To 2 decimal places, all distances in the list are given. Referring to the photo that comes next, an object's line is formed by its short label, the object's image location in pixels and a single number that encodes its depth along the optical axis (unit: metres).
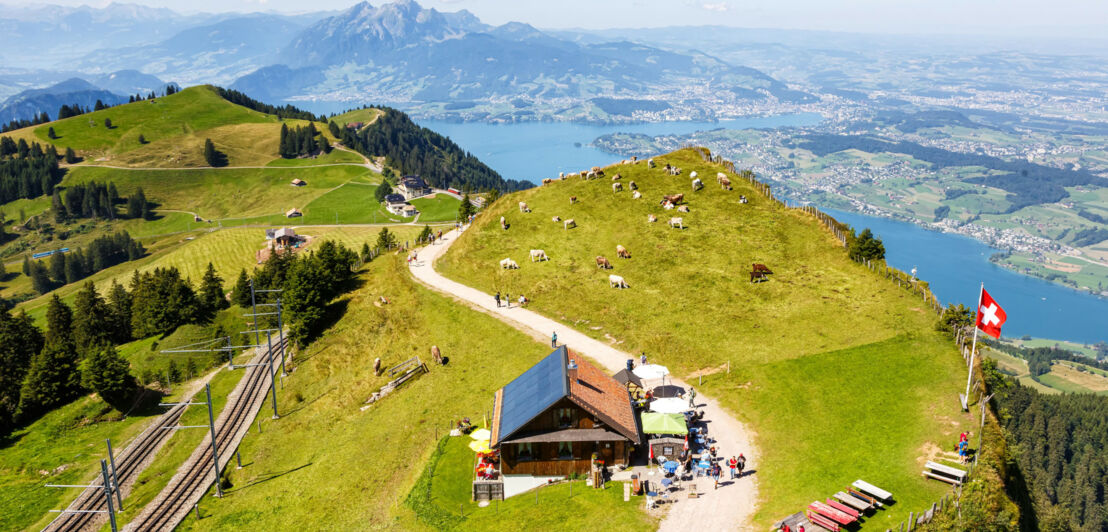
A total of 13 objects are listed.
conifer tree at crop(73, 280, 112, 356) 99.25
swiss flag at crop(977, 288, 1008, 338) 40.22
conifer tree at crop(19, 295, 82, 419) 75.69
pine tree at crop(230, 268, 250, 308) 103.31
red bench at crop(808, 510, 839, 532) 32.84
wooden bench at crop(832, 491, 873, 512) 33.69
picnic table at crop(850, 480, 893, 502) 35.06
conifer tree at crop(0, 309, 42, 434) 74.42
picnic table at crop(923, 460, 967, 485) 36.06
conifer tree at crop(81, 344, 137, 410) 72.06
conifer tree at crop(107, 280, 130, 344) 103.69
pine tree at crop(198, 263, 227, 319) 103.19
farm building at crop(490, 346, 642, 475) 41.97
